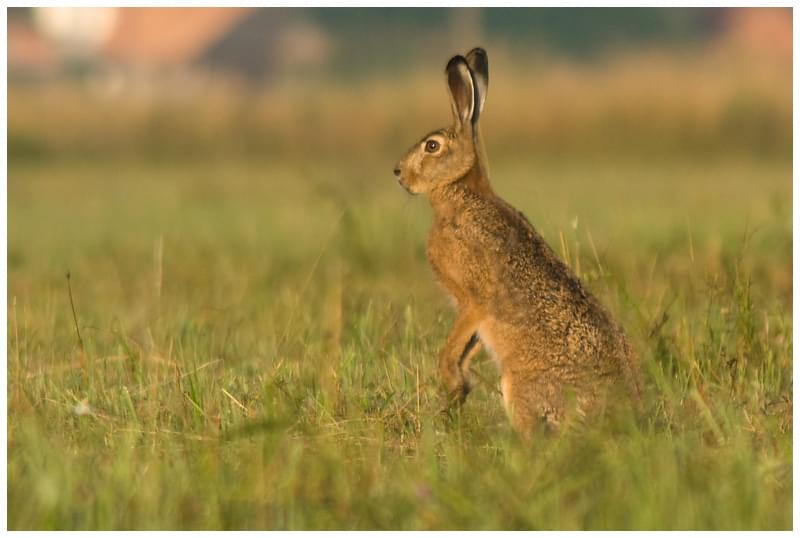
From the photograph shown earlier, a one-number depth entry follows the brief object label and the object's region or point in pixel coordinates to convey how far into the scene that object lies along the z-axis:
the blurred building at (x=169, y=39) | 98.19
